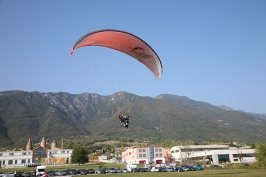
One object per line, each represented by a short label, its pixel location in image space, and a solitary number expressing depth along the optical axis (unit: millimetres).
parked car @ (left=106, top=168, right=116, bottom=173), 33709
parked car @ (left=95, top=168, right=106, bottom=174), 33531
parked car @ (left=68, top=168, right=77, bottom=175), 31878
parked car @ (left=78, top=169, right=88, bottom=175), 32312
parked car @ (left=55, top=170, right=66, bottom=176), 30320
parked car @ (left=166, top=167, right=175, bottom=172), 34031
